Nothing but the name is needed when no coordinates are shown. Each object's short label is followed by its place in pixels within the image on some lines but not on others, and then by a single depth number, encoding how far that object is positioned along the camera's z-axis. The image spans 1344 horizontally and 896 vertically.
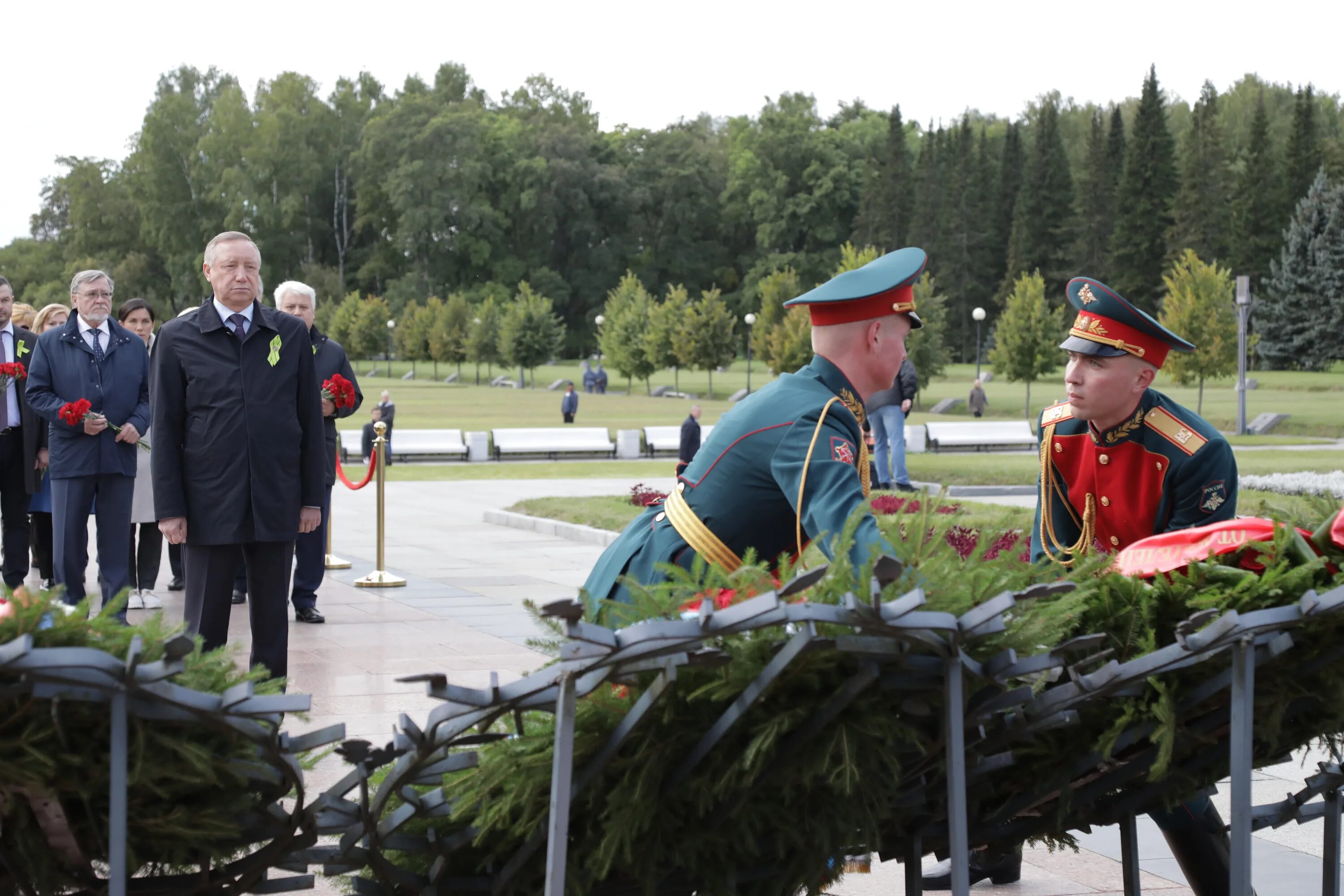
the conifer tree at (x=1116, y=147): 82.50
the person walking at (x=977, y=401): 45.06
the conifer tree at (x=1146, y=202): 79.56
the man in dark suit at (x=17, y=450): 9.35
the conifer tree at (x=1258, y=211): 76.81
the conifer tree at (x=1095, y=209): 82.75
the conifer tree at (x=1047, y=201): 87.00
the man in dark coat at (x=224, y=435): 5.46
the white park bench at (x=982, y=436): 30.86
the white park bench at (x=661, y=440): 30.33
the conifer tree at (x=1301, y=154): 75.62
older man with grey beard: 7.93
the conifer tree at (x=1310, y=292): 66.00
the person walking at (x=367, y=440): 24.42
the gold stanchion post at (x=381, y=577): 10.98
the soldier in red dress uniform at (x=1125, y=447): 4.05
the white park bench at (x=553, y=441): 29.80
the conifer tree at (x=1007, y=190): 89.75
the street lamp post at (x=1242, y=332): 30.81
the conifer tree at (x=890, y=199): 87.81
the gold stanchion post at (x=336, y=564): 12.12
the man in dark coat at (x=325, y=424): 8.62
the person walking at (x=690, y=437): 22.89
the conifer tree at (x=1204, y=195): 76.81
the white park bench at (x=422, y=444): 28.62
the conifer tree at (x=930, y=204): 86.88
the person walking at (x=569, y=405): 40.28
